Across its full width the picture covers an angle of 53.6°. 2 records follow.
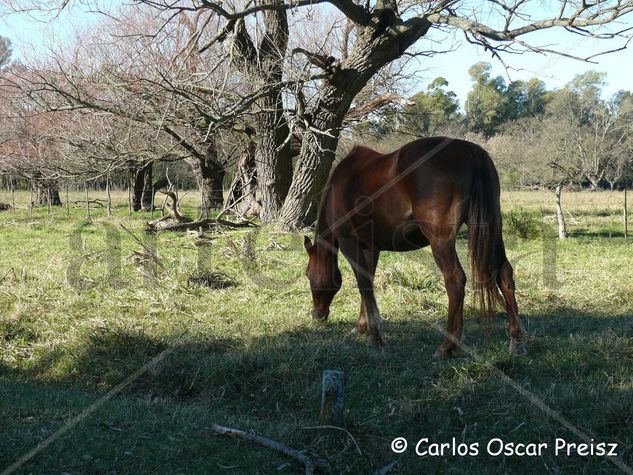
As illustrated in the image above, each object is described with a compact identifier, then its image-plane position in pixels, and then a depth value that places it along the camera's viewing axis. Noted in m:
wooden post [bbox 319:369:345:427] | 4.12
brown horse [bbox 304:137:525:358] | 5.57
